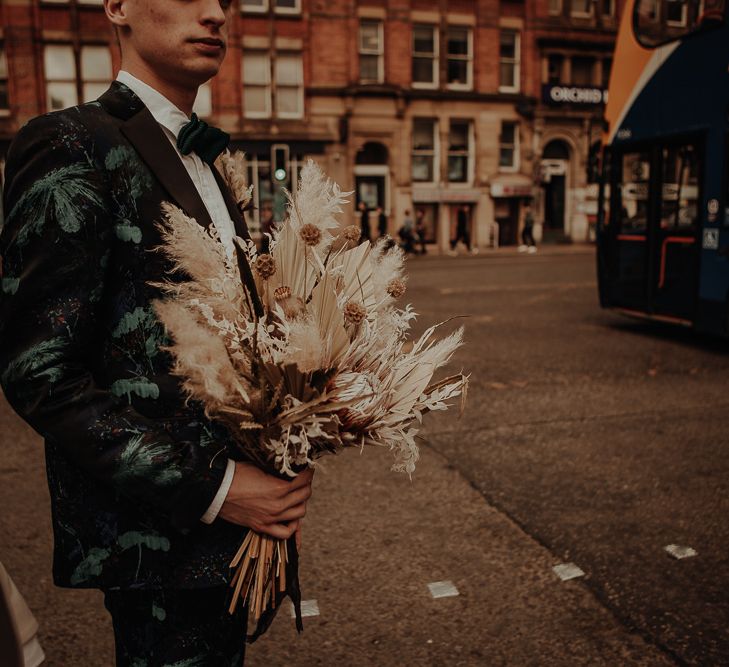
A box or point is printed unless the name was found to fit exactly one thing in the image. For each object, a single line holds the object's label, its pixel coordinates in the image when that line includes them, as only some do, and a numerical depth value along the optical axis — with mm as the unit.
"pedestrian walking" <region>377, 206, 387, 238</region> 27562
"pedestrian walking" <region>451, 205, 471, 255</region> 27453
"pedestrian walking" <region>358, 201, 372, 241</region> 22981
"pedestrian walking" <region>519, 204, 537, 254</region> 27531
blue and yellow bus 7633
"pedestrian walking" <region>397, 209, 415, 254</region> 25267
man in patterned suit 1212
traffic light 17812
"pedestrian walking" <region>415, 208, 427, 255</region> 26344
